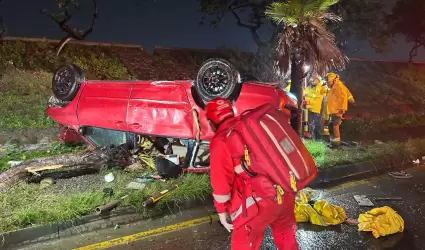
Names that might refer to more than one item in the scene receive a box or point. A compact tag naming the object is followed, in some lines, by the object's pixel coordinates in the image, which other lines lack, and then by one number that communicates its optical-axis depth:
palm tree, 8.09
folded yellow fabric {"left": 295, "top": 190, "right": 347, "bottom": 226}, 4.71
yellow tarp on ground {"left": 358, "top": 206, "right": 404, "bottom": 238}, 4.36
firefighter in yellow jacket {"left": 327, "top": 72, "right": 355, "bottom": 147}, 8.99
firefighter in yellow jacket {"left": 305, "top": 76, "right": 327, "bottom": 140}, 9.52
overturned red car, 5.57
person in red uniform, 2.66
